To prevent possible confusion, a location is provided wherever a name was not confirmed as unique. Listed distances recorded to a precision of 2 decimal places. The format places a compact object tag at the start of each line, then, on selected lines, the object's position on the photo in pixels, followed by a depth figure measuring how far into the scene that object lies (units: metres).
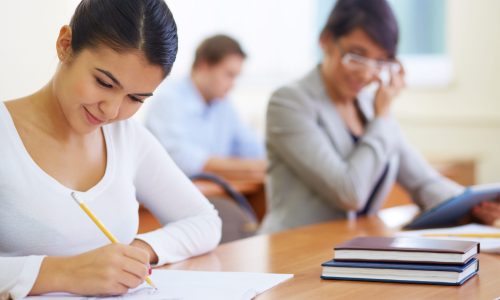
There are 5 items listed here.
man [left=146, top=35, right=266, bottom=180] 4.14
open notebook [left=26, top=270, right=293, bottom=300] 1.22
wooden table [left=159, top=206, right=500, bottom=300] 1.29
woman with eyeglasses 2.29
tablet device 2.12
